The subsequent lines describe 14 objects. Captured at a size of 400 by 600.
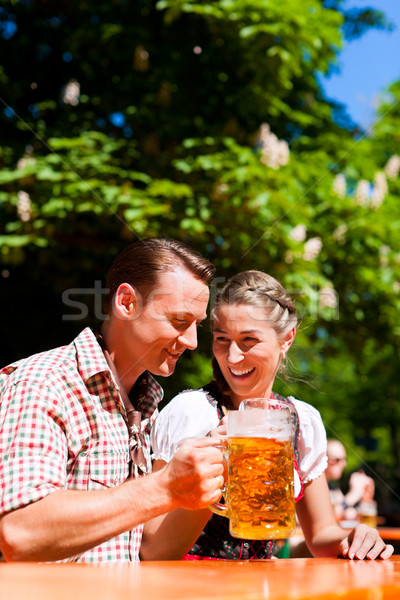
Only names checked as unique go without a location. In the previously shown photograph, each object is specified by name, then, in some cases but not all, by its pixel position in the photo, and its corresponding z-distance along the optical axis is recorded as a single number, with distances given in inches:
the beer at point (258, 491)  54.2
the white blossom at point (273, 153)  188.1
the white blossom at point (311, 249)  187.6
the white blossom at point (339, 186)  199.8
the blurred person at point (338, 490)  236.2
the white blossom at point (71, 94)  210.4
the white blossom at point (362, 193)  202.4
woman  74.5
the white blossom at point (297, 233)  181.0
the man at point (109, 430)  51.9
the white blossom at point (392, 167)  223.9
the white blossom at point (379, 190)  204.1
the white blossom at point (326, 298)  194.4
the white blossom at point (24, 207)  177.6
